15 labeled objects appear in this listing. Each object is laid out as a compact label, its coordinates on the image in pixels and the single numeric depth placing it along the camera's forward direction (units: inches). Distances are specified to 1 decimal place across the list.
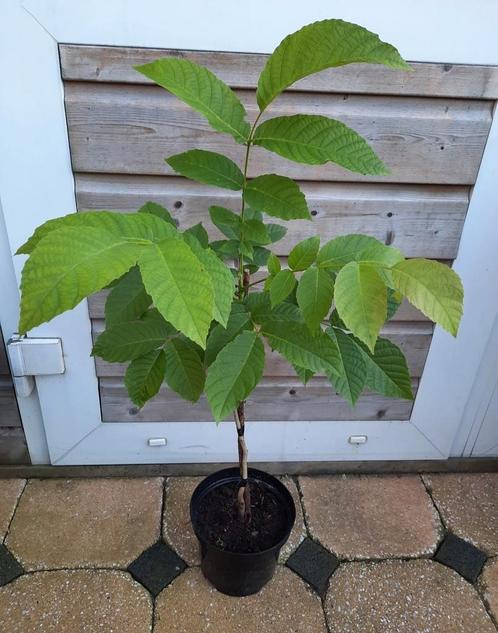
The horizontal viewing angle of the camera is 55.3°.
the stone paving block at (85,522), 52.2
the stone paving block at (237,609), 46.7
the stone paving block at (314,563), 50.8
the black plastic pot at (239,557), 45.4
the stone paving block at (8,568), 49.9
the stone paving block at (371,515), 54.5
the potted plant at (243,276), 19.1
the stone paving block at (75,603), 46.2
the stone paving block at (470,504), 56.3
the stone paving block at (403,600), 47.5
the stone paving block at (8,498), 55.4
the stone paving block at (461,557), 52.5
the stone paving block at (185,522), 53.2
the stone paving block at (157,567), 49.9
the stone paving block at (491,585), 49.6
